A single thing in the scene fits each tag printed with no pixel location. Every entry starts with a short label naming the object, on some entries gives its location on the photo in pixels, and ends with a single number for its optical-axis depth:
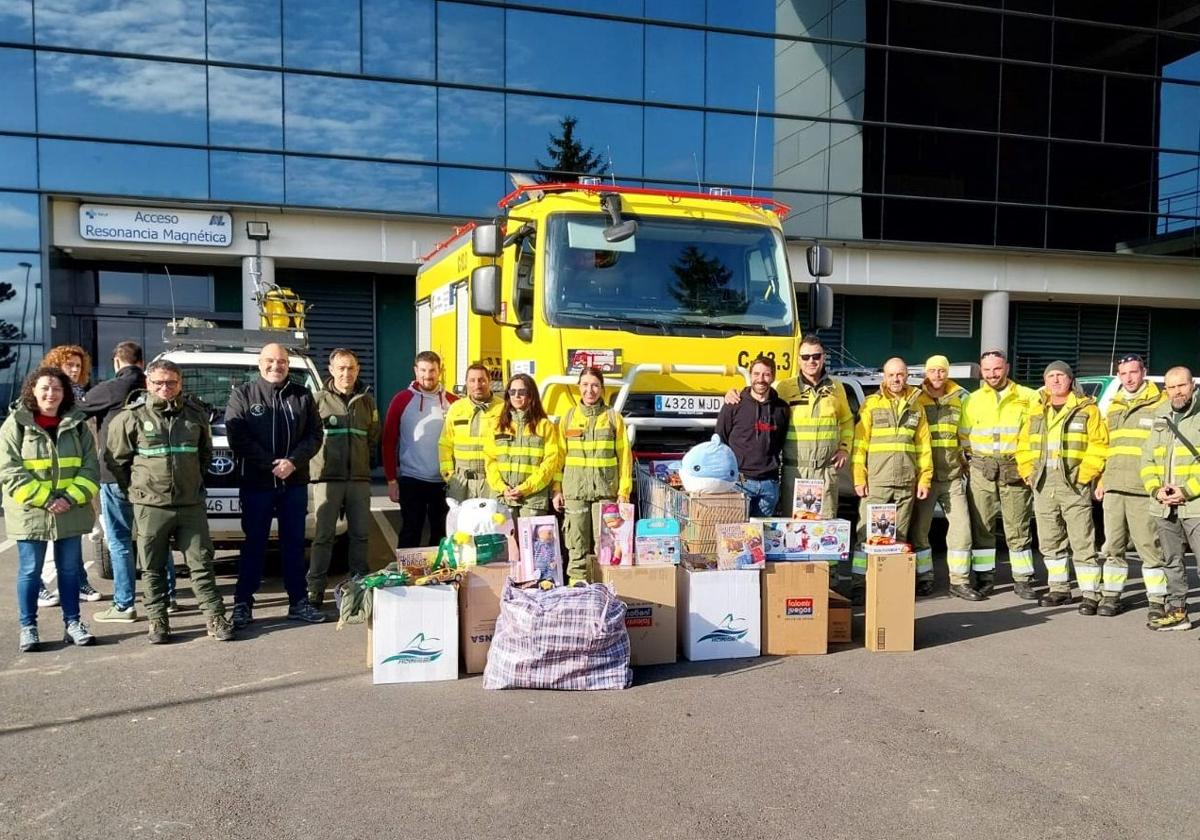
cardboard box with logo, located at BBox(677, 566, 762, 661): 5.68
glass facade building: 14.34
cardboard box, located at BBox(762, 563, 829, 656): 5.78
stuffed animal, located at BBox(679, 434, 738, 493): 5.88
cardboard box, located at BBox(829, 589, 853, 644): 6.06
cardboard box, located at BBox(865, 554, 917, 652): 5.92
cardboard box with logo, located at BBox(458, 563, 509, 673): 5.38
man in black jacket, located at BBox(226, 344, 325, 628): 6.21
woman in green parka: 5.70
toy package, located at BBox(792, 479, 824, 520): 6.30
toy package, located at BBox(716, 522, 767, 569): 5.71
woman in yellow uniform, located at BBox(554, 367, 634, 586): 6.39
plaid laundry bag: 5.00
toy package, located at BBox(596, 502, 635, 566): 5.67
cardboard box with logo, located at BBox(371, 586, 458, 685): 5.18
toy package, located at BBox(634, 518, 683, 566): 5.69
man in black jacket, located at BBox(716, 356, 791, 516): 6.73
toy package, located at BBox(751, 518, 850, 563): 5.88
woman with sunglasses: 6.44
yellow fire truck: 6.87
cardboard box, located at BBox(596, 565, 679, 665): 5.57
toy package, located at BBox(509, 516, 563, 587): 5.61
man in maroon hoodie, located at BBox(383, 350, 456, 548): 7.10
